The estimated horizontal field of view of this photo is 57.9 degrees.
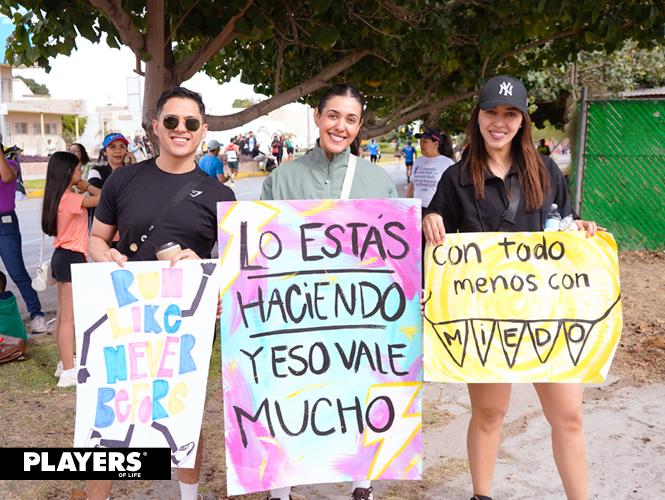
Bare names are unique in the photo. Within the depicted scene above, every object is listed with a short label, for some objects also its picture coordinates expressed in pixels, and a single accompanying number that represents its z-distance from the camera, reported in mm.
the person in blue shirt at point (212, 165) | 9750
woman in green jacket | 2734
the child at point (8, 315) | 5035
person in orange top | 4488
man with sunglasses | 2516
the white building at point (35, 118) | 44500
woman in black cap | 2551
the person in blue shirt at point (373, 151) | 35319
